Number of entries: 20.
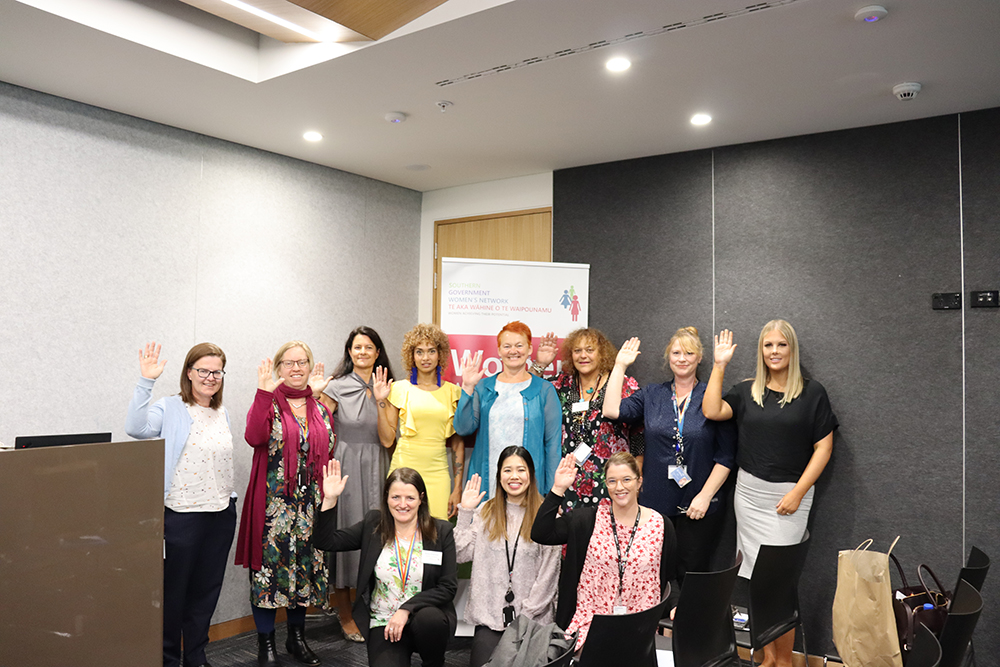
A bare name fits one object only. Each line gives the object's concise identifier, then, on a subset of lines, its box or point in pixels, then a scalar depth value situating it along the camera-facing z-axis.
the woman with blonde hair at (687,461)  4.08
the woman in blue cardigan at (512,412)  4.21
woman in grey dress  4.49
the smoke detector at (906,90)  3.58
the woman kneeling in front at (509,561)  3.39
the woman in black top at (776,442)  3.98
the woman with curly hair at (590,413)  4.25
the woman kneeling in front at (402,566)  3.38
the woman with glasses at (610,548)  3.20
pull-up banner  5.02
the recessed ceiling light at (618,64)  3.37
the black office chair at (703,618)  2.59
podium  1.86
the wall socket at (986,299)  3.84
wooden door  5.51
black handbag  3.01
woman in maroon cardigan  3.92
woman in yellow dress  4.37
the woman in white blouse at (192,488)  3.61
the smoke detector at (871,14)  2.81
